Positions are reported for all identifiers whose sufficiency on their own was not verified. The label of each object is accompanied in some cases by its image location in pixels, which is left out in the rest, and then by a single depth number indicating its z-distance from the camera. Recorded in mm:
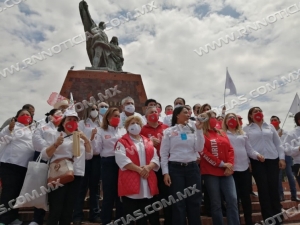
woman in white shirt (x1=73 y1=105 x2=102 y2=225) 4566
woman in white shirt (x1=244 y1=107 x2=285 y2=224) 4504
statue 13890
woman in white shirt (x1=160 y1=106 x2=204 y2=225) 3807
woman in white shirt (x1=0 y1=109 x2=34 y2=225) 4324
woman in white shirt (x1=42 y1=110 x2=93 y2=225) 3641
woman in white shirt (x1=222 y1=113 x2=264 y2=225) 4457
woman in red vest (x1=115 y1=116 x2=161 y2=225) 3744
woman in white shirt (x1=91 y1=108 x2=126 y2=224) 4172
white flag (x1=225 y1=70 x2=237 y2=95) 8281
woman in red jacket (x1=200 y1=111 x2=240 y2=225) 3953
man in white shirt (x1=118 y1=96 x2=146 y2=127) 5309
